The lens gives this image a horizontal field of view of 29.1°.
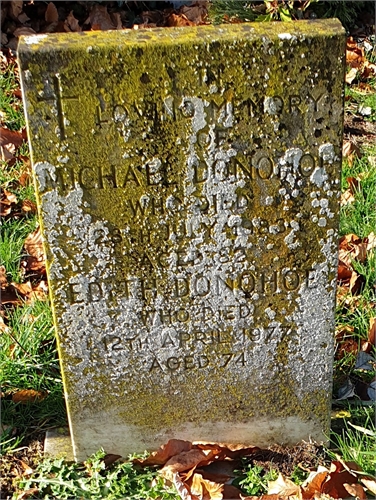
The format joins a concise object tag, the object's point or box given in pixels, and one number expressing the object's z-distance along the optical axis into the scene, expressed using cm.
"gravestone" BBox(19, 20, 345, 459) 192
